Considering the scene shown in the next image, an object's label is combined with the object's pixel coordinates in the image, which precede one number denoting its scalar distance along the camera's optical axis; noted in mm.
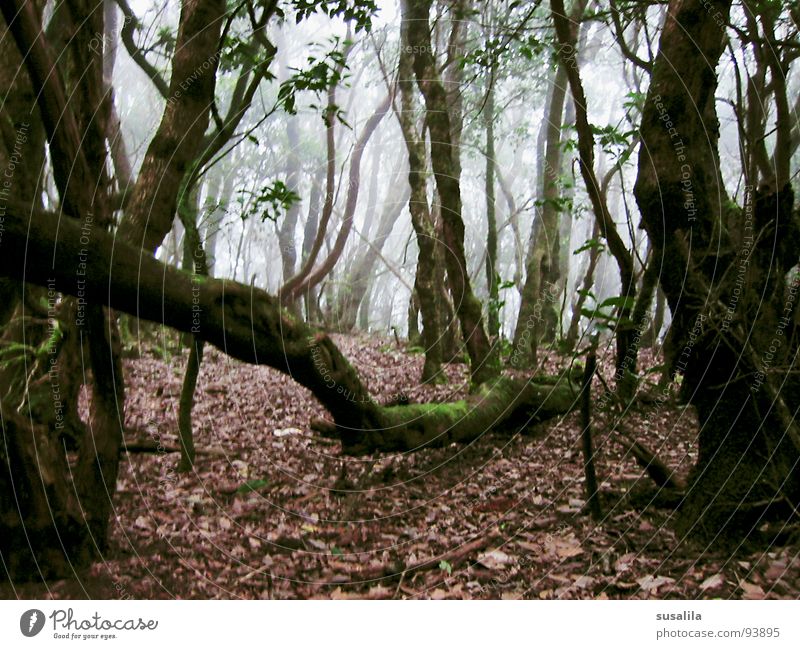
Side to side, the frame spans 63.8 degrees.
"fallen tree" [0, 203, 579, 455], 2354
